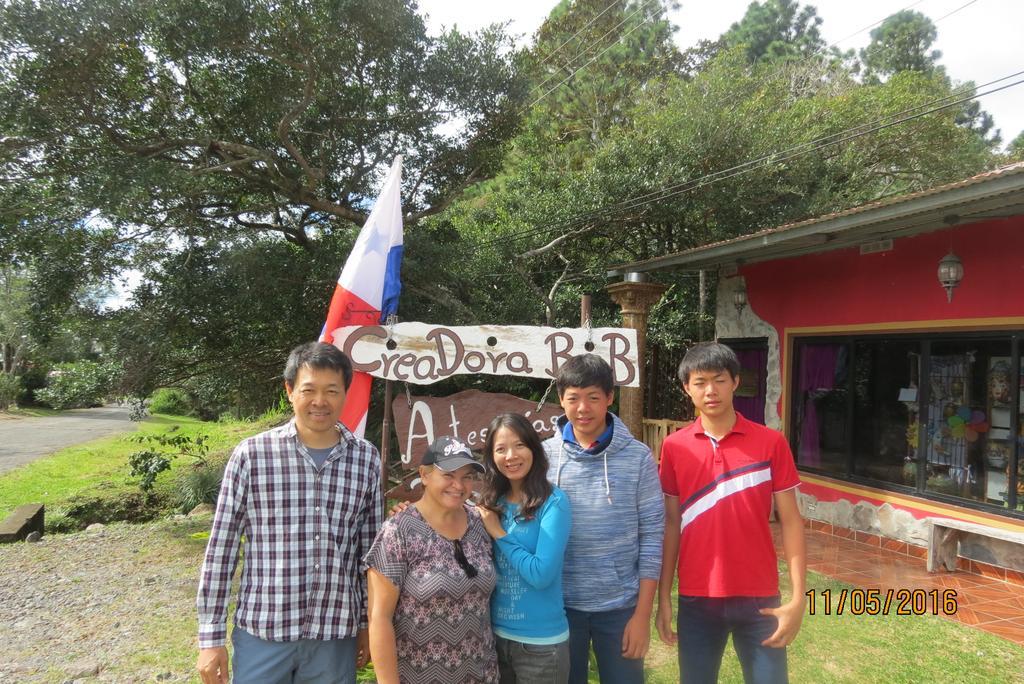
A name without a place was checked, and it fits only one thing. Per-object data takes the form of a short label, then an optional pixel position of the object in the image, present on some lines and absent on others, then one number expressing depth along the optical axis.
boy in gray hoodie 2.00
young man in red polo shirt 2.04
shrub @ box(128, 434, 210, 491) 8.59
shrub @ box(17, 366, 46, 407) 24.32
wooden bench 5.03
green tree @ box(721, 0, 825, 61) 22.72
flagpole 3.24
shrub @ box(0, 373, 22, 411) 22.82
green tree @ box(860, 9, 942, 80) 19.09
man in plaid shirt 1.79
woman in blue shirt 1.85
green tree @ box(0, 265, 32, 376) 21.09
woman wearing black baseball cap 1.72
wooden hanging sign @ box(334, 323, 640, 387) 3.45
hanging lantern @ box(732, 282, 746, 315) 7.37
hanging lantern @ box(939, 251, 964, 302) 5.11
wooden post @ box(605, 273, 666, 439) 4.38
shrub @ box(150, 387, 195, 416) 18.98
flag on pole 3.34
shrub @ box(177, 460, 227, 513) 8.12
